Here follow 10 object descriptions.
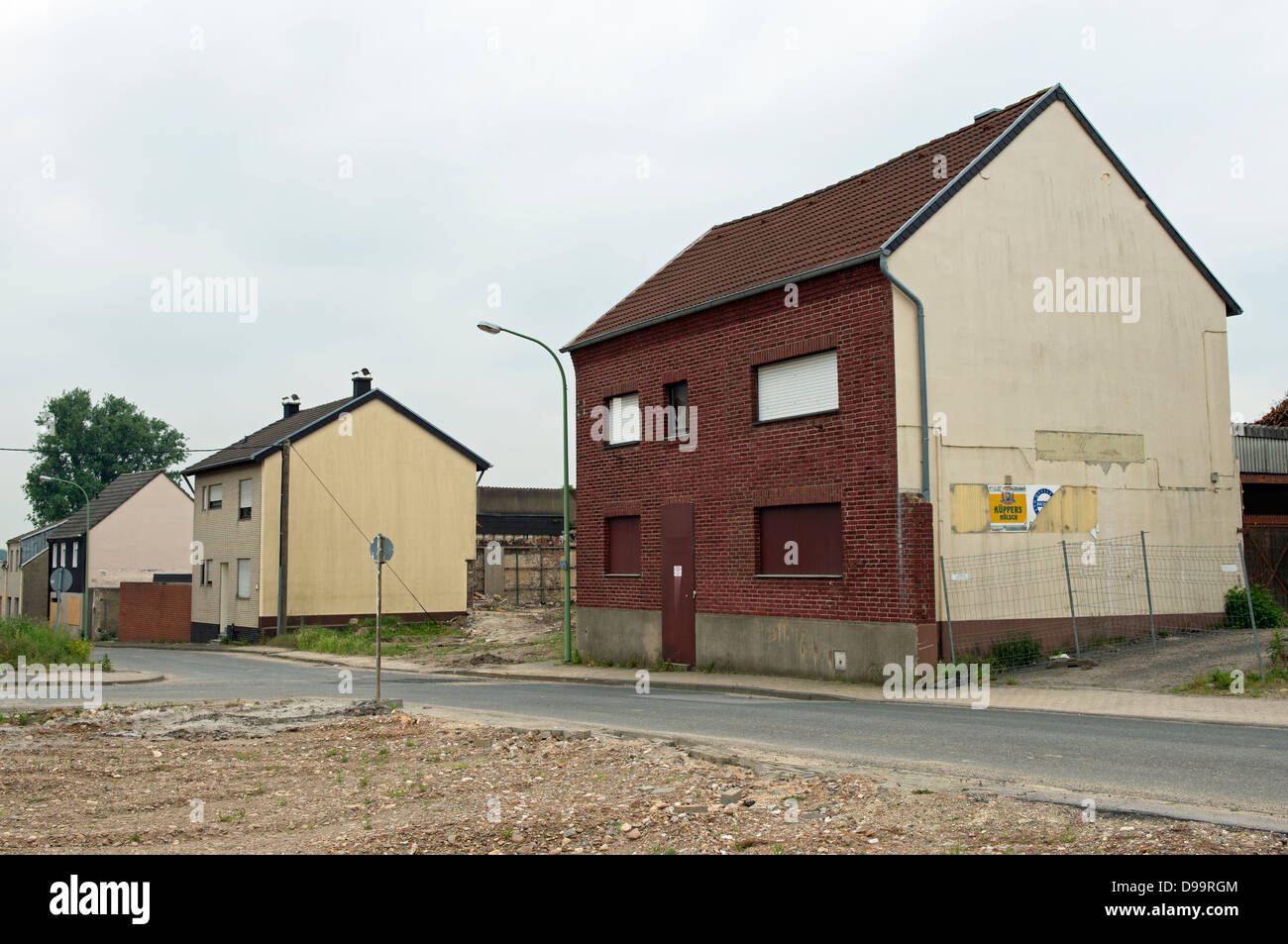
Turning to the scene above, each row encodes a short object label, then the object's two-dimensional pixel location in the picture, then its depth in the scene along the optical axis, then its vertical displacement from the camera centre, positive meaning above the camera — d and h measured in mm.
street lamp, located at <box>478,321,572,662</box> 23062 -239
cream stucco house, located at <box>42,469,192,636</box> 58938 +1332
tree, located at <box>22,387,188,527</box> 86688 +8874
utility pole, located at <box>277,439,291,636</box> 37031 +761
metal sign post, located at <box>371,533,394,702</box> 16094 +113
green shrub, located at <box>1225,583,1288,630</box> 20234 -1181
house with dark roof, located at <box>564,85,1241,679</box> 17969 +2636
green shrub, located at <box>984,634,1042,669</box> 17953 -1682
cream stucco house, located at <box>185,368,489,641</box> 38094 +1406
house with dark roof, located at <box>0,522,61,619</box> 66056 -1106
